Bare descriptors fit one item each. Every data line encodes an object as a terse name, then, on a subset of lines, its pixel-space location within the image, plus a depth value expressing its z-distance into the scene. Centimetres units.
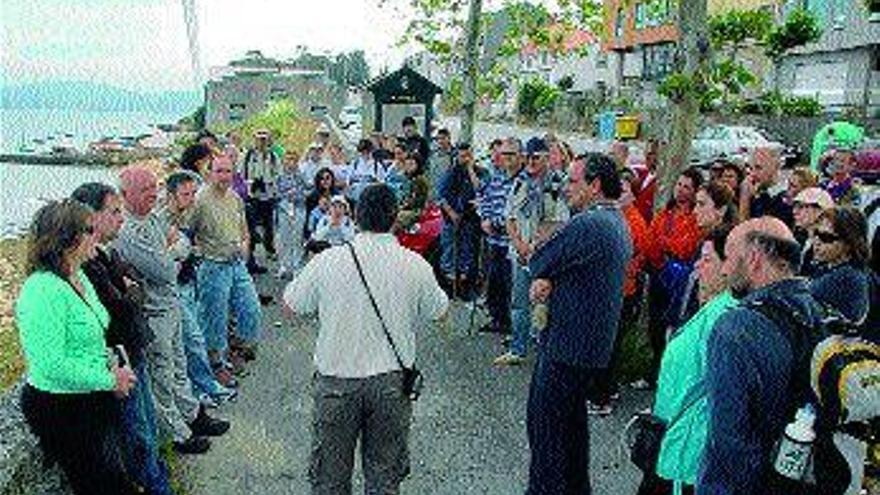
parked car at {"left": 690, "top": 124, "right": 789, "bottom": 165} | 3184
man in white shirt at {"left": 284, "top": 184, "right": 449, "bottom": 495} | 431
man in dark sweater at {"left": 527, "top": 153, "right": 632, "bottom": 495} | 482
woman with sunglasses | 474
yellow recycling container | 4200
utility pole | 1498
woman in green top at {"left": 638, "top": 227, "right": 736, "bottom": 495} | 340
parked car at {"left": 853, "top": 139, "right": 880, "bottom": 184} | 2655
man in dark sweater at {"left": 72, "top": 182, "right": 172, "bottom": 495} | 461
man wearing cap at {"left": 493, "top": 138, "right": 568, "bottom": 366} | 799
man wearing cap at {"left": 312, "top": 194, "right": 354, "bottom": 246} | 918
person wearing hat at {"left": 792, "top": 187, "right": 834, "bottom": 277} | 582
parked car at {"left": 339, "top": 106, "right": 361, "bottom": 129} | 4146
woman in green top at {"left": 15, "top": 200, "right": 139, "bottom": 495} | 387
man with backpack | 280
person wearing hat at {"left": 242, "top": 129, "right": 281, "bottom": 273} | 1208
